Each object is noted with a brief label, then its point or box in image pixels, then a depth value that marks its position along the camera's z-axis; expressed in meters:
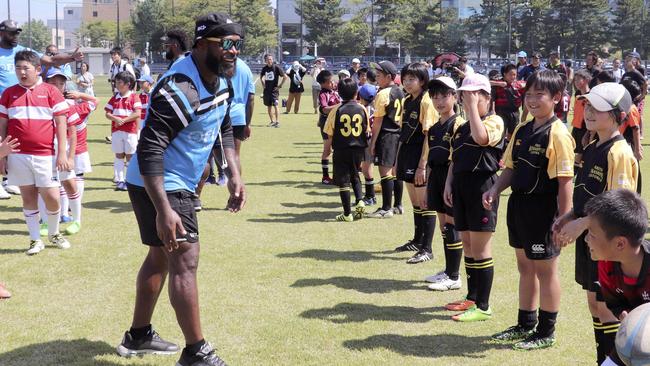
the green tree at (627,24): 63.22
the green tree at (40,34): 123.57
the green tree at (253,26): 82.71
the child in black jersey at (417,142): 8.30
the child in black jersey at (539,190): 5.39
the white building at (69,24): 162.50
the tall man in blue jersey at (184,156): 4.65
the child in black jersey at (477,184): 6.10
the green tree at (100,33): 117.69
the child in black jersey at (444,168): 7.06
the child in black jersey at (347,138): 10.30
